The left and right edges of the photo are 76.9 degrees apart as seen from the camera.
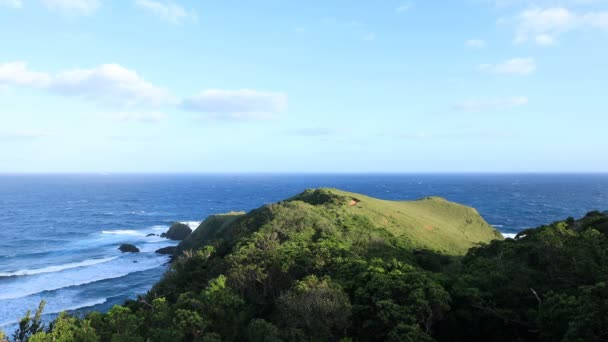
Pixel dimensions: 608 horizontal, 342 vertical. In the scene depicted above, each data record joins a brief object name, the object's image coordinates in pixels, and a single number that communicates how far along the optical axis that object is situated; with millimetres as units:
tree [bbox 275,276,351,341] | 22578
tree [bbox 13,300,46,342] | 24312
